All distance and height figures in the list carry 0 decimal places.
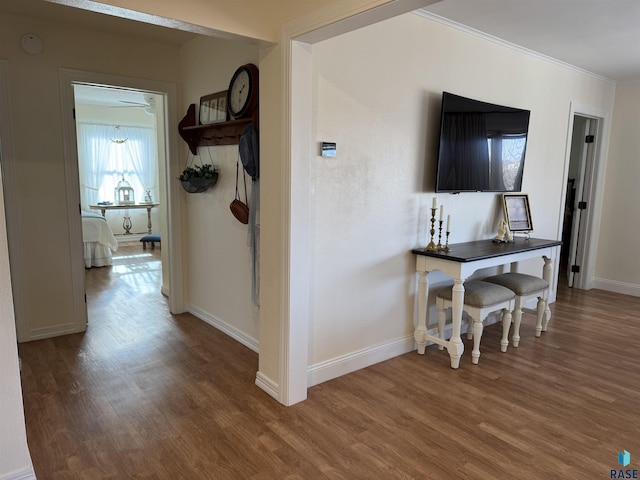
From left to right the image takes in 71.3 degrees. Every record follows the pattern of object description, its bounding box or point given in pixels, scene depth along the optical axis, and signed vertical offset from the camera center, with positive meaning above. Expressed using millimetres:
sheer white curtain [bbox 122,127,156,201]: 8711 +316
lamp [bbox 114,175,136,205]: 8602 -455
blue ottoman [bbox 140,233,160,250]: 7609 -1168
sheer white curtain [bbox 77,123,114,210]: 8141 +198
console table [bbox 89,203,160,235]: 8148 -761
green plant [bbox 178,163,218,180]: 3600 -14
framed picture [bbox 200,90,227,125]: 3404 +500
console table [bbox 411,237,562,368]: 3053 -620
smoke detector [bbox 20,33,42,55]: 3283 +910
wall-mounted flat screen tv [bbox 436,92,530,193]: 3260 +244
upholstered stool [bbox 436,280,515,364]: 3170 -914
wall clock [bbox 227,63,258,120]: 2955 +546
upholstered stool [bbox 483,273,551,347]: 3535 -896
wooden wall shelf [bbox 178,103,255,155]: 3216 +315
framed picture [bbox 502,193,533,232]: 3962 -308
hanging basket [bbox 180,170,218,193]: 3611 -104
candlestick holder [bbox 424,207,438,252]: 3250 -477
